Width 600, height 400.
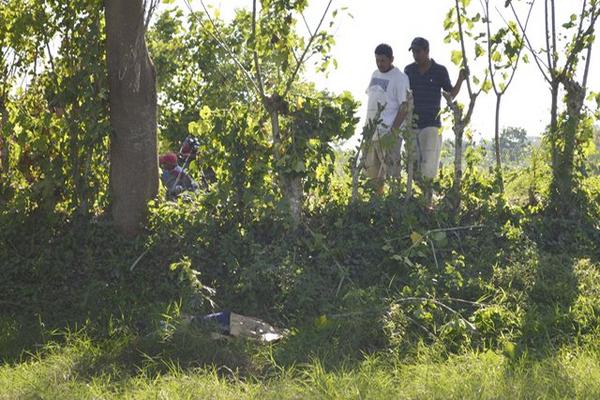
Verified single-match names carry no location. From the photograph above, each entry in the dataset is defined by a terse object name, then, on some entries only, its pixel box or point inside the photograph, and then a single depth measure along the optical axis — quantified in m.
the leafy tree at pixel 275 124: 16.42
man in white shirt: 18.00
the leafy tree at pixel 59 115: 16.20
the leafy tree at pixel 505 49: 17.98
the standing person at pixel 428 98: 18.69
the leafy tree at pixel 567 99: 17.81
